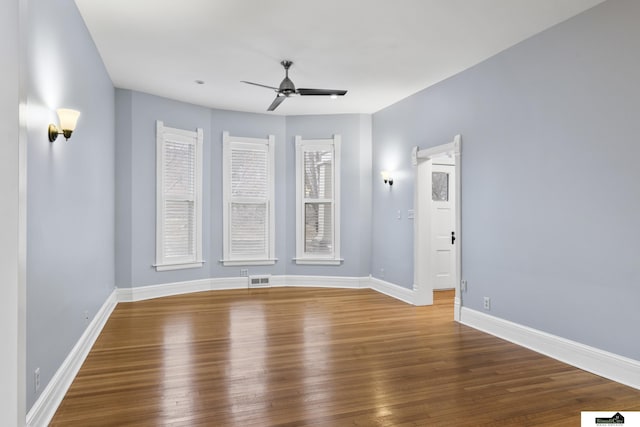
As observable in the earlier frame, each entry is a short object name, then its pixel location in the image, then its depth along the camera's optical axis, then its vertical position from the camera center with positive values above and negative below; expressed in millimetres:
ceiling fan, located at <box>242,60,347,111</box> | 4418 +1329
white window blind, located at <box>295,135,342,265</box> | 7031 +150
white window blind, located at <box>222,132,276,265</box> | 6852 +139
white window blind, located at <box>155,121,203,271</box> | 6113 +158
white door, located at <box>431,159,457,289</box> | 7043 -289
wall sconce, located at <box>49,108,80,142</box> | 2671 +596
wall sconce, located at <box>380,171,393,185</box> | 6441 +518
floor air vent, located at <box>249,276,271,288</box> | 6938 -1303
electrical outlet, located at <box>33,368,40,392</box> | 2312 -1028
